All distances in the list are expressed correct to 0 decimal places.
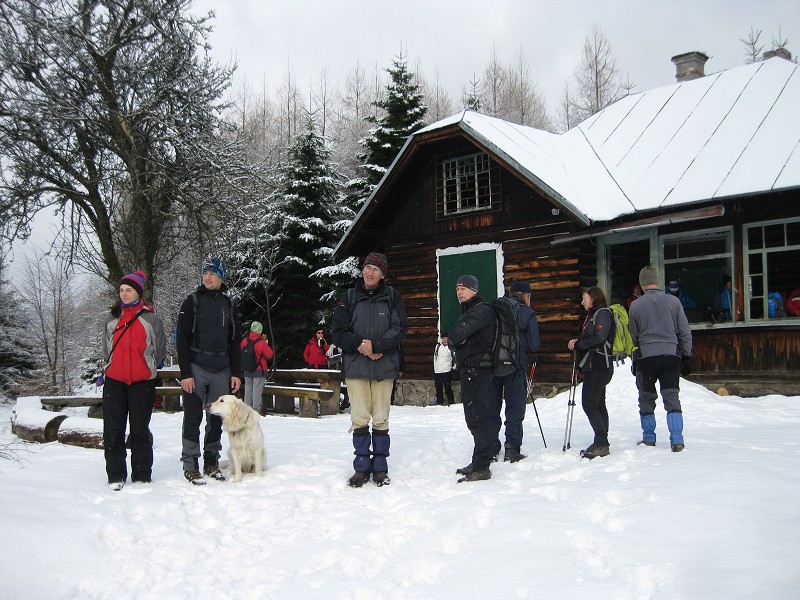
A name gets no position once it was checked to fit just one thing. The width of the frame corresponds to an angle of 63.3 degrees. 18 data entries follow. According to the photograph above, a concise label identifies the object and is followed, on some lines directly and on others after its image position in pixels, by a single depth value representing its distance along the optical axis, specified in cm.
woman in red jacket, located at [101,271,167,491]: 571
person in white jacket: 1316
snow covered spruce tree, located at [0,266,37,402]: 2112
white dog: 604
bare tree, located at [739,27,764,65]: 3462
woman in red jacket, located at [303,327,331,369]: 1614
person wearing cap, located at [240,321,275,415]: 1208
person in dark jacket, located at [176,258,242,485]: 604
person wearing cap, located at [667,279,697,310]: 1271
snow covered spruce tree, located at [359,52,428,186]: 2362
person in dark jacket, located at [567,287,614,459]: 673
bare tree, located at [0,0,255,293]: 1455
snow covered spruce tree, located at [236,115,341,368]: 2380
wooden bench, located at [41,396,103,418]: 1312
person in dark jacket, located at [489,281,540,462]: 691
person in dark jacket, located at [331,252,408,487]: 608
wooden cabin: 1166
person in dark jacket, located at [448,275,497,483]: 614
